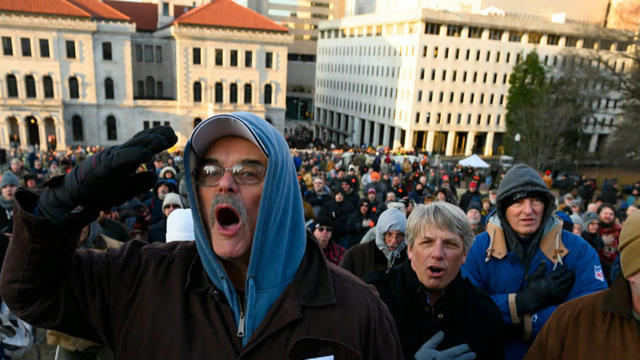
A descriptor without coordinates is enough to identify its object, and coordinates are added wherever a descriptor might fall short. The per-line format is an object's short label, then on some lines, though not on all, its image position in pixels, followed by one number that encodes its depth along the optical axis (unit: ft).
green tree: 105.50
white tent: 66.25
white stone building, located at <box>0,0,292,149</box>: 117.08
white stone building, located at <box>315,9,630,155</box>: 156.35
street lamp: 111.57
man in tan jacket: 6.60
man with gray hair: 8.17
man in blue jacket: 8.82
